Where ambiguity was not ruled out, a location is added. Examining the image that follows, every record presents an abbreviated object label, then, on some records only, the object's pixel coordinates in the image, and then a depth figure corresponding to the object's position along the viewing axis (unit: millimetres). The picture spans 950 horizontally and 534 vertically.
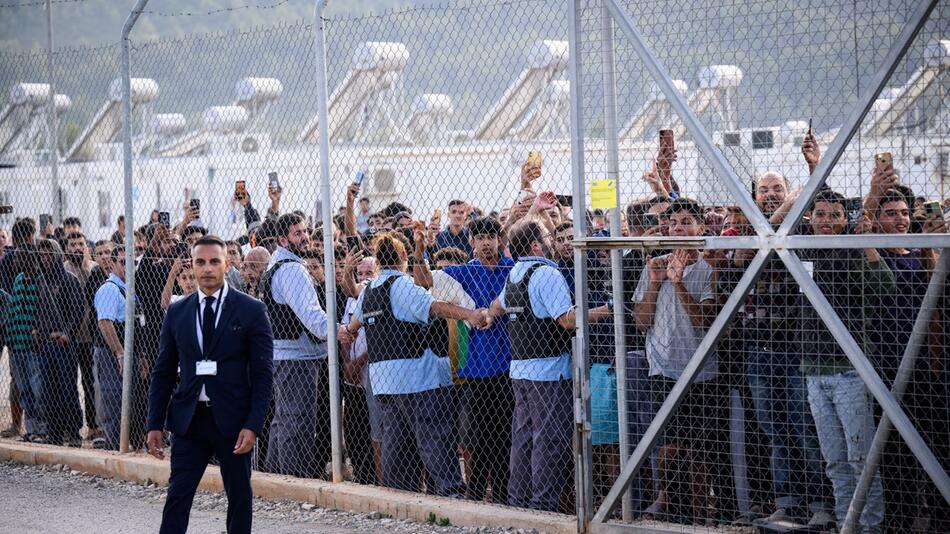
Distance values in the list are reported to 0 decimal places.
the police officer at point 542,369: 14508
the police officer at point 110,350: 20094
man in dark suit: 12422
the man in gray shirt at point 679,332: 13320
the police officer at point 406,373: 15633
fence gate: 11594
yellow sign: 13195
